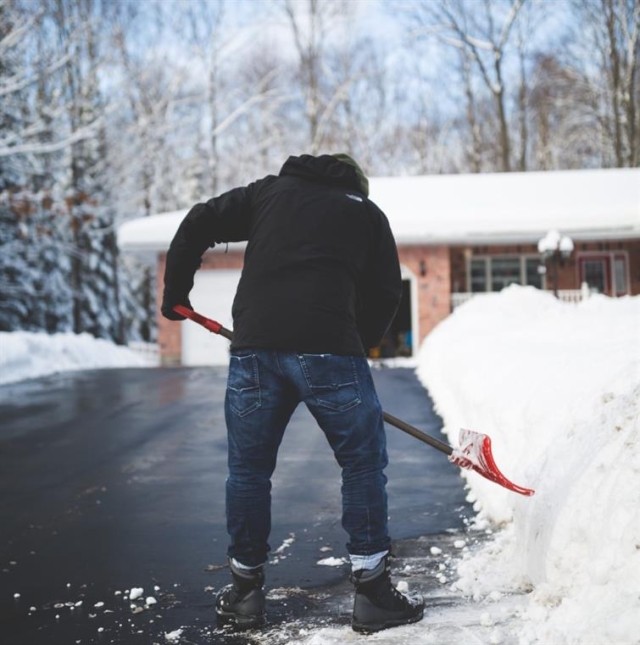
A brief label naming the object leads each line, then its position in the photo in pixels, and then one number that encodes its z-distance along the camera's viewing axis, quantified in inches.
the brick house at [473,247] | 662.5
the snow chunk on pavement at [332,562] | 132.3
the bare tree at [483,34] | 1039.6
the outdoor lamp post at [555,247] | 594.6
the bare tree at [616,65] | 975.0
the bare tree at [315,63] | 1080.2
